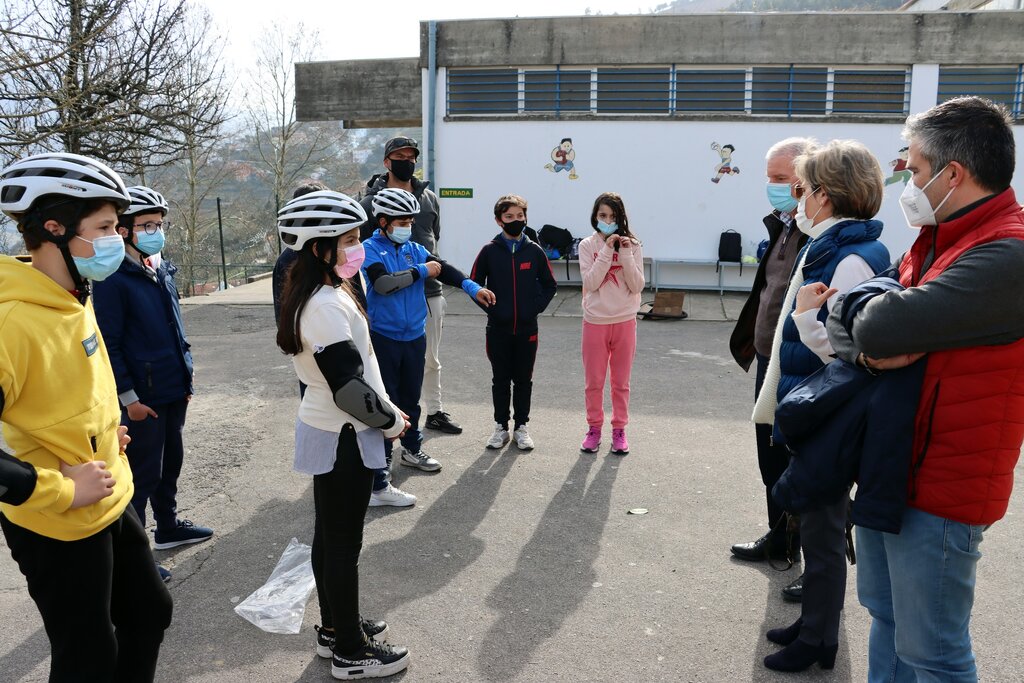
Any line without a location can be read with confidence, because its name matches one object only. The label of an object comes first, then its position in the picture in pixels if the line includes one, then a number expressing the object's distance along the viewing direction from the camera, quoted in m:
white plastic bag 3.90
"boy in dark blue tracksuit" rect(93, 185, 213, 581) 4.21
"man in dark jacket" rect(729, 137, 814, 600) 4.06
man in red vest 2.19
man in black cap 6.59
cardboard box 12.41
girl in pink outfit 6.15
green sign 15.26
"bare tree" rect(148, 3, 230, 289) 32.78
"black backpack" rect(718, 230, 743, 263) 14.44
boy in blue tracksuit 5.35
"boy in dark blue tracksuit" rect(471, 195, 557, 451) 6.35
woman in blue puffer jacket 3.14
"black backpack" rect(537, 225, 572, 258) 14.53
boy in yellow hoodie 2.37
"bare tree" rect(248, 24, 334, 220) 39.00
